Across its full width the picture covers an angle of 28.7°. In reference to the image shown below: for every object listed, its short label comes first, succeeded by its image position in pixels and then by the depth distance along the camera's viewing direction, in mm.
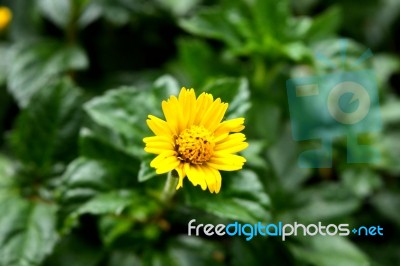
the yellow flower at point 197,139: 197
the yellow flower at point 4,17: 304
